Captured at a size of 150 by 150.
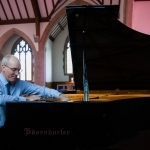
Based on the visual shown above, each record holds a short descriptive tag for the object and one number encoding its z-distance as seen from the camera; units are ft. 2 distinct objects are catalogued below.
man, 6.56
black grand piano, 6.44
